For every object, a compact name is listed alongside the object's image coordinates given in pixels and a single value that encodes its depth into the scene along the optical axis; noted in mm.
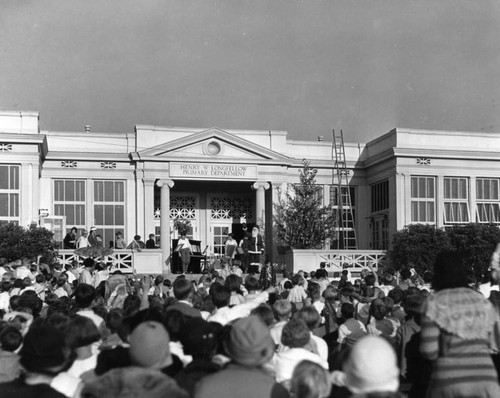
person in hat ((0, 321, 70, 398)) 4590
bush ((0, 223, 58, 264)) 27516
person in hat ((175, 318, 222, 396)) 5293
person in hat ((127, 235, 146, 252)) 29344
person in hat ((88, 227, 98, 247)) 27812
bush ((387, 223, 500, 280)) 31156
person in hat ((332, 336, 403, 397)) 4102
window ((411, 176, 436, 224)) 35500
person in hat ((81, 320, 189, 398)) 4016
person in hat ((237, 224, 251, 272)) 28422
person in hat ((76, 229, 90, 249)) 28531
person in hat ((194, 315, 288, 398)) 4555
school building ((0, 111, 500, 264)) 34375
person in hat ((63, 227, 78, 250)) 30188
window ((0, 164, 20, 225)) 31484
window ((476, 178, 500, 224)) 36419
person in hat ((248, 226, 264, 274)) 28703
